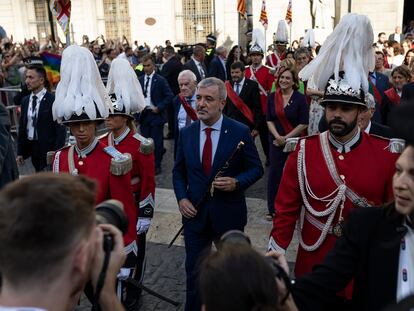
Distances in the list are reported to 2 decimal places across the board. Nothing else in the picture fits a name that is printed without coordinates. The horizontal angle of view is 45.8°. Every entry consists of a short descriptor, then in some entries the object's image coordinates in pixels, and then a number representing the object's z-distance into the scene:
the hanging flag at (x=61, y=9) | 7.12
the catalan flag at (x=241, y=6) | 11.86
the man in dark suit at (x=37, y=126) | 6.29
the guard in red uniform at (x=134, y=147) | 3.97
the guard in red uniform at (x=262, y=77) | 8.12
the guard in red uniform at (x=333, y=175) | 2.78
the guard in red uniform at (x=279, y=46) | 10.54
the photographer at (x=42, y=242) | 1.38
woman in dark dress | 5.85
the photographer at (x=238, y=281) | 1.41
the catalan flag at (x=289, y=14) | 18.27
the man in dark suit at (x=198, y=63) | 10.38
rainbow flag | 6.78
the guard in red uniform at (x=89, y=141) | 3.38
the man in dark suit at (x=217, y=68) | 11.11
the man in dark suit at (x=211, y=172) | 3.70
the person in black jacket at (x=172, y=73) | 10.81
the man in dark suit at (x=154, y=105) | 8.08
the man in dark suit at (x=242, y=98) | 7.04
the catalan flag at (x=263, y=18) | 15.07
